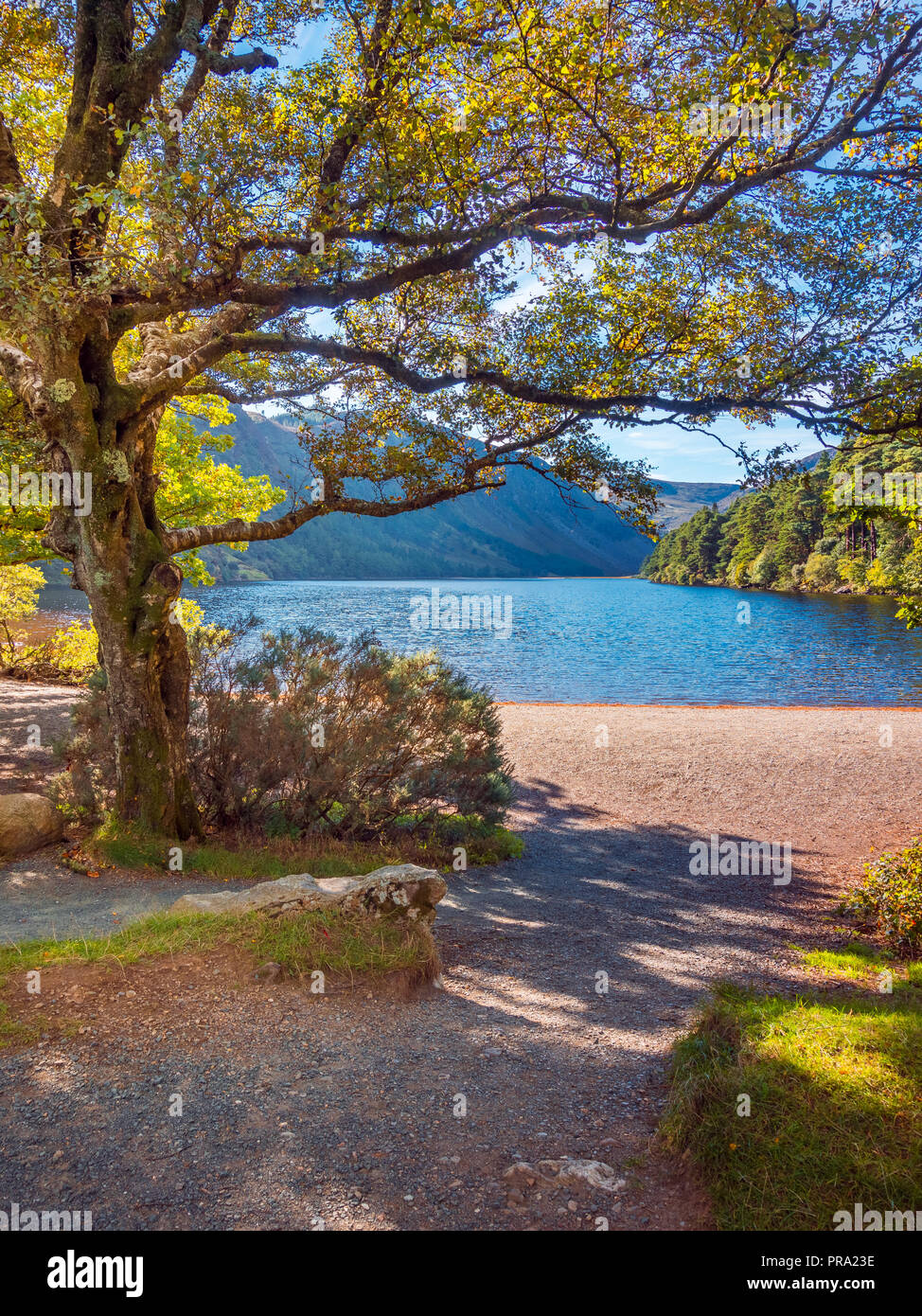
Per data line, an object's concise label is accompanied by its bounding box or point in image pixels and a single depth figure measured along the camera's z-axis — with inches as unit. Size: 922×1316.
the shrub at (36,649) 896.0
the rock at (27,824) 347.3
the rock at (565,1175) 135.4
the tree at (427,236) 290.0
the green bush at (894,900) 317.1
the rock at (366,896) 241.0
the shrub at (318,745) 396.5
